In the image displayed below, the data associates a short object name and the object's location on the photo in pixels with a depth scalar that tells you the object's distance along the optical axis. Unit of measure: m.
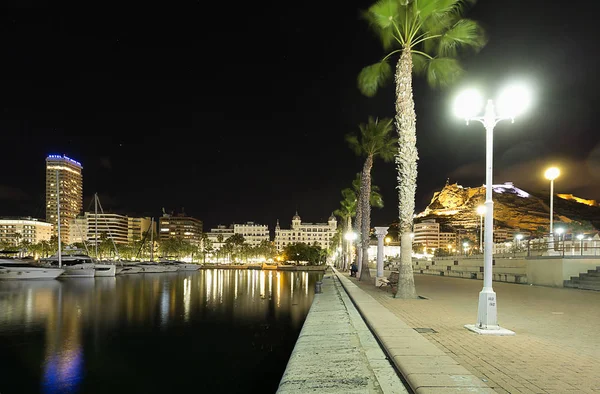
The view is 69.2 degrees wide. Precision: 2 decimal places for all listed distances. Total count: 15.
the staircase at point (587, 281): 20.57
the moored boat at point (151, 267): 96.76
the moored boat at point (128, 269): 87.84
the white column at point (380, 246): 29.36
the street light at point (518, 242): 31.99
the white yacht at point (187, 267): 113.62
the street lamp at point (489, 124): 9.44
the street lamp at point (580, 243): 22.69
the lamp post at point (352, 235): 48.78
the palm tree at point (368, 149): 31.75
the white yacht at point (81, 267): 70.31
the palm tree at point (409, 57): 16.73
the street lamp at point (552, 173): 32.07
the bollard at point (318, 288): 26.65
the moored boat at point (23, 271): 59.69
